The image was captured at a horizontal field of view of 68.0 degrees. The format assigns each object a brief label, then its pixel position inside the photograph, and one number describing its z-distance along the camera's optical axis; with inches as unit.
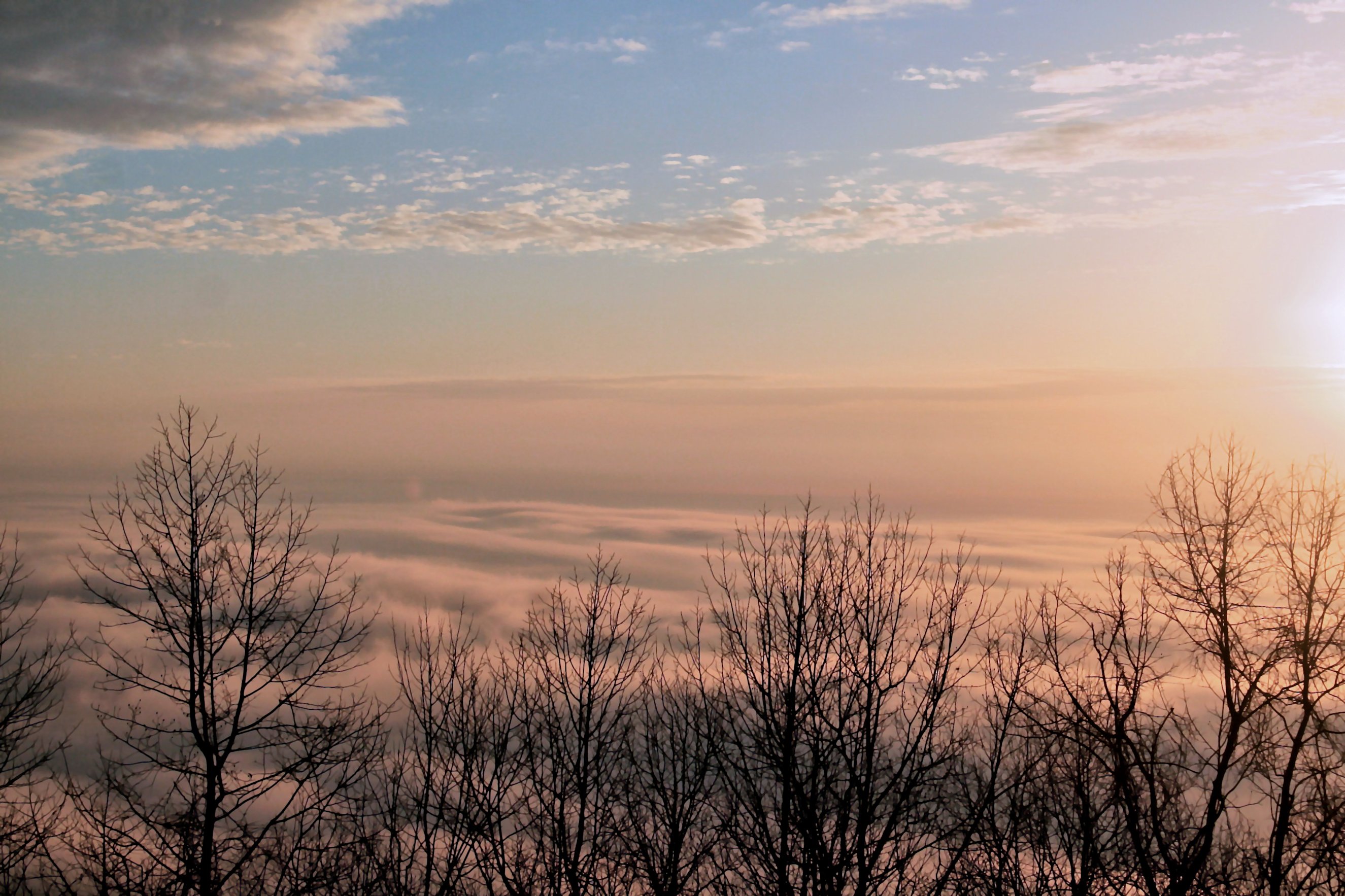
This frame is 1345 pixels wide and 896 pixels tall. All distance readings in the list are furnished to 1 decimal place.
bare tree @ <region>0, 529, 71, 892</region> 759.1
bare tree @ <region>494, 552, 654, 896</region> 752.3
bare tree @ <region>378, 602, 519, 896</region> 737.0
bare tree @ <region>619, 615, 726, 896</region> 687.7
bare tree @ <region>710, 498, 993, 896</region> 612.4
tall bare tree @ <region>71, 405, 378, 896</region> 738.8
